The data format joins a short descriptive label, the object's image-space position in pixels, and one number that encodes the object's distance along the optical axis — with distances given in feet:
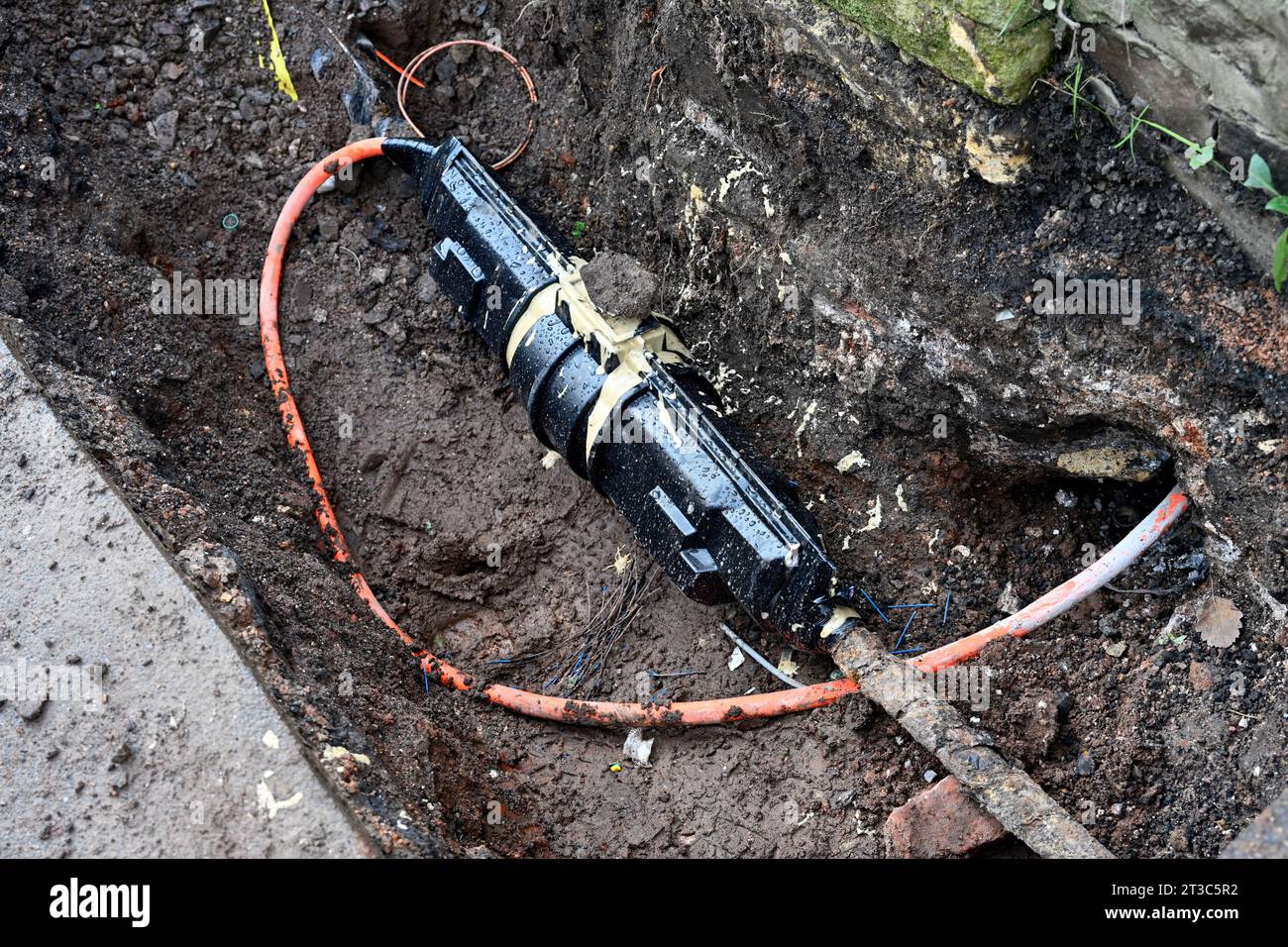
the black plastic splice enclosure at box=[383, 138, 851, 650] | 9.84
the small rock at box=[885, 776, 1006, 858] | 8.89
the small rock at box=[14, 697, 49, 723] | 8.69
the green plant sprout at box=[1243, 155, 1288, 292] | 7.55
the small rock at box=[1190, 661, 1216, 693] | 8.87
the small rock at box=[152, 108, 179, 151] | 13.00
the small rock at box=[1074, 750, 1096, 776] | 9.06
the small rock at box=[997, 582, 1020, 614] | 10.19
